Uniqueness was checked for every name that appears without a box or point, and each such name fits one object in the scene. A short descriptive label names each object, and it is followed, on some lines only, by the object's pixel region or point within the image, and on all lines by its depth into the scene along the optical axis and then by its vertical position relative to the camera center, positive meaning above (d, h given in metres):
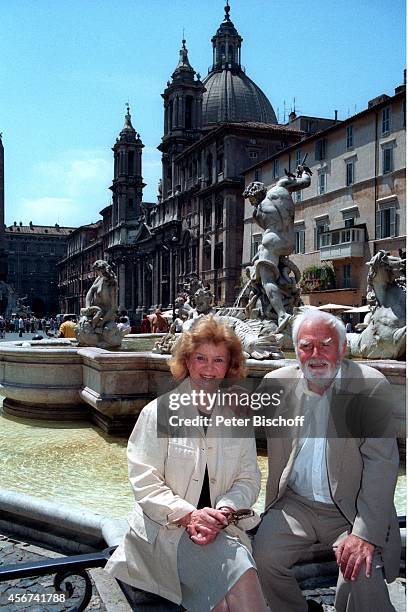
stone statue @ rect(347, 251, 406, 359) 7.04 -0.01
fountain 6.55 -0.40
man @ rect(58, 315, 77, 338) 14.41 -0.36
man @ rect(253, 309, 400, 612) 2.67 -0.74
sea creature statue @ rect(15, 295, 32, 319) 68.39 +0.47
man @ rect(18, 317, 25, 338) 38.29 -0.90
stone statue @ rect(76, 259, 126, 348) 9.73 +0.00
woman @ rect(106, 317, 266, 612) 2.58 -0.81
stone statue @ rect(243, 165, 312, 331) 9.60 +0.86
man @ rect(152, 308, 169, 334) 17.88 -0.25
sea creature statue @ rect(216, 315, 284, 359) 6.14 -0.31
